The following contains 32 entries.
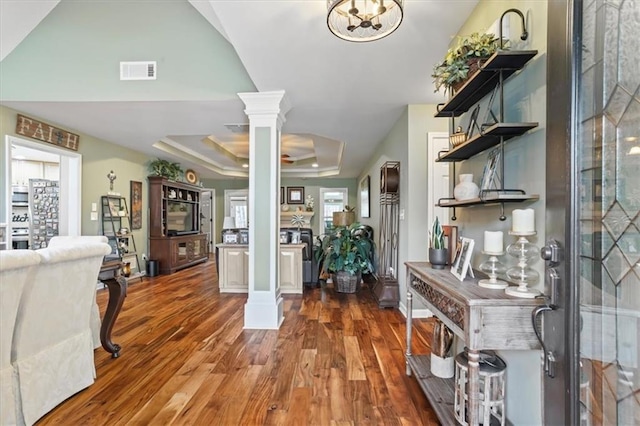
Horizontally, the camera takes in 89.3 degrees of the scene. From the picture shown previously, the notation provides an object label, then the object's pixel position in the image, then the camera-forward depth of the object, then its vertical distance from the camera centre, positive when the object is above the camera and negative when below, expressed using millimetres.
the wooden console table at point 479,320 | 1240 -437
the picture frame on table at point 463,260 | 1613 -253
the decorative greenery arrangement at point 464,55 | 1562 +782
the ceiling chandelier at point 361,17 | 1776 +1136
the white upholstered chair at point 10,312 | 1513 -494
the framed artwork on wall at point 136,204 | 6074 +114
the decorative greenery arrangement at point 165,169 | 6605 +872
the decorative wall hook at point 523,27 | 1468 +844
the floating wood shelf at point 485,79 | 1375 +653
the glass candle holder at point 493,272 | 1440 -291
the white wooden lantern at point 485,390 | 1463 -833
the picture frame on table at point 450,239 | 2066 -183
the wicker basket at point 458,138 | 1834 +426
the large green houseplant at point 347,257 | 4777 -692
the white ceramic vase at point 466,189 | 1731 +120
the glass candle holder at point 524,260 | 1304 -203
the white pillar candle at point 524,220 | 1314 -35
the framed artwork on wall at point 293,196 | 9891 +450
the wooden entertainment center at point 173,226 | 6473 -344
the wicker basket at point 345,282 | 4770 -1049
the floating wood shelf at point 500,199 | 1368 +57
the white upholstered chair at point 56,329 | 1698 -693
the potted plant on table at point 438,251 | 1955 -240
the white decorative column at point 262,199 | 3314 +119
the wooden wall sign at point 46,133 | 4004 +1025
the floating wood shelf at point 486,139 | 1387 +356
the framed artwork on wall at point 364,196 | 7000 +342
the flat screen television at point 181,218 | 6980 -187
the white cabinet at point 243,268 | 4738 -852
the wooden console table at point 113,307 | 2549 -771
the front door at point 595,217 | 933 -15
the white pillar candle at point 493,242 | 1451 -140
